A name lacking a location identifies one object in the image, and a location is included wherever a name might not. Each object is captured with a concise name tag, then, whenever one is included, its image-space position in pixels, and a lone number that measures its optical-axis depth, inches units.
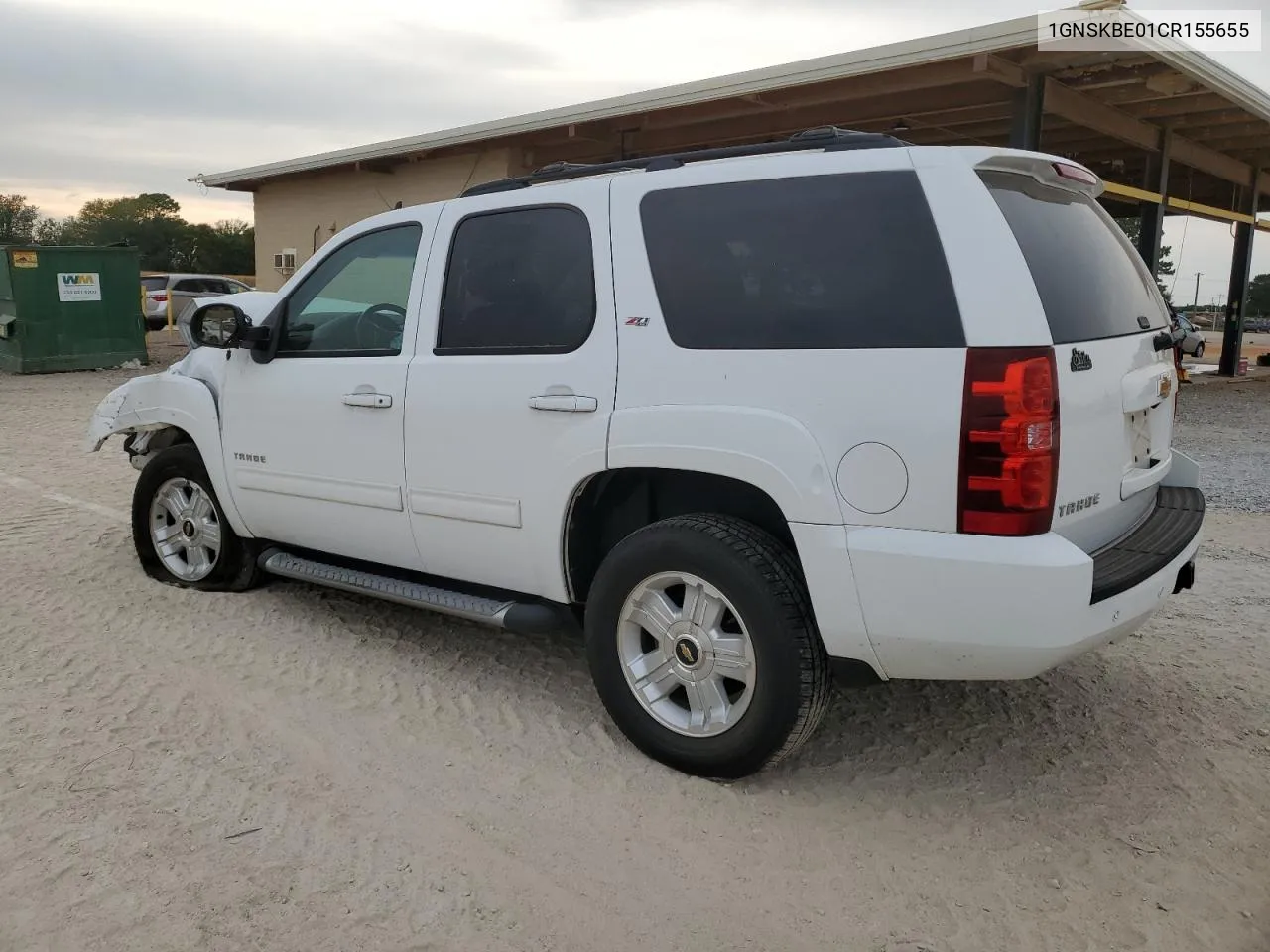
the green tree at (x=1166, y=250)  1864.2
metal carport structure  400.2
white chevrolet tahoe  109.4
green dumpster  632.4
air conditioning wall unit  784.3
